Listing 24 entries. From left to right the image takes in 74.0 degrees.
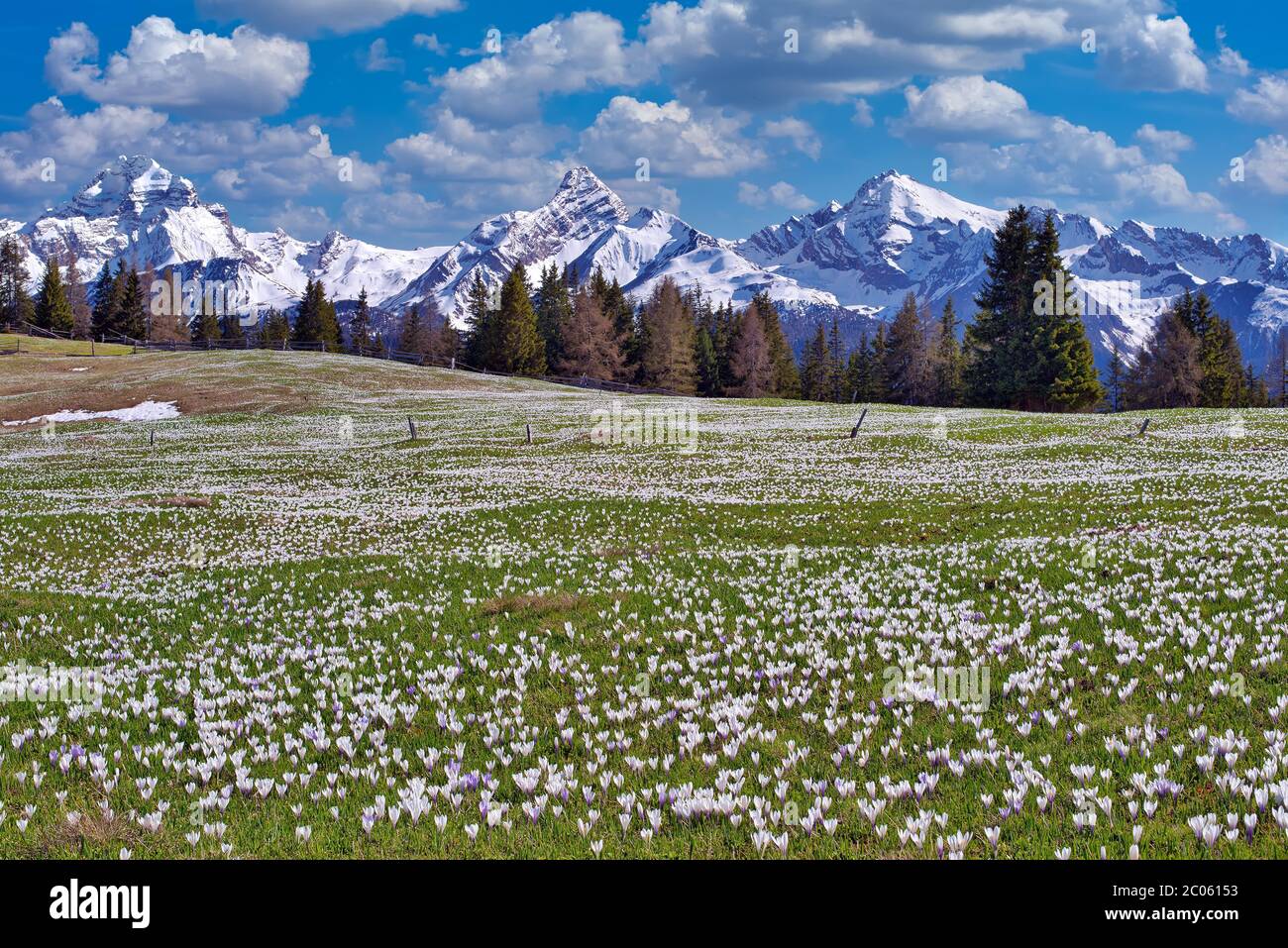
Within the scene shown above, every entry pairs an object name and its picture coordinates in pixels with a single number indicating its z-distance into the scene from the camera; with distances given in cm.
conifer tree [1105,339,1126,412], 12406
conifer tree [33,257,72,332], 13950
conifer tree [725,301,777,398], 12106
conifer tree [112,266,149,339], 13988
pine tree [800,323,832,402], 13300
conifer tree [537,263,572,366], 13188
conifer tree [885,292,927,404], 12562
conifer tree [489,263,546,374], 12175
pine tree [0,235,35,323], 14412
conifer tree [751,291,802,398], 12650
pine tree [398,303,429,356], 15431
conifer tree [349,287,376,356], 15886
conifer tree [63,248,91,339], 15362
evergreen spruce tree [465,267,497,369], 12518
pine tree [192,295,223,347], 15125
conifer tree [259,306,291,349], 14788
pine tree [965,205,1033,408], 8906
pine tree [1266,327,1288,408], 13112
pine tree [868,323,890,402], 12888
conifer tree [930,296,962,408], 12274
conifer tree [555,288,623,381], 11888
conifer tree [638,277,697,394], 11912
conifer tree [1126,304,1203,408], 9769
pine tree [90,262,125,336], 13975
